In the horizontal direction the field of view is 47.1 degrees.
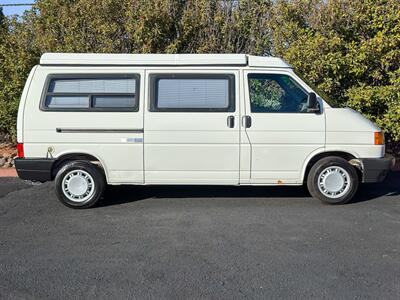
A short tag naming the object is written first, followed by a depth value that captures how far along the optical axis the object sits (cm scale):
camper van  613
